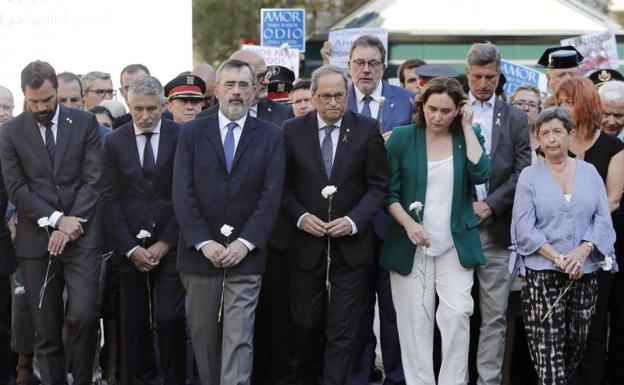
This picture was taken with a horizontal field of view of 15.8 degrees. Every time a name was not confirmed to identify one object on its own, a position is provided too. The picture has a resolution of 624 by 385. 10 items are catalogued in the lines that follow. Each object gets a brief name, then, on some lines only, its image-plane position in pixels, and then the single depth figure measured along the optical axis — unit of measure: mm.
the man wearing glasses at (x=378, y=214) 16938
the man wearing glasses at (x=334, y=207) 16025
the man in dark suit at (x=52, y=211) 16260
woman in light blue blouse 15528
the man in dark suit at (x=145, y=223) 16454
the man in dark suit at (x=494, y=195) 16399
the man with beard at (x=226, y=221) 15500
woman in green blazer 15694
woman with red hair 16399
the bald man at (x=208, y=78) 20174
